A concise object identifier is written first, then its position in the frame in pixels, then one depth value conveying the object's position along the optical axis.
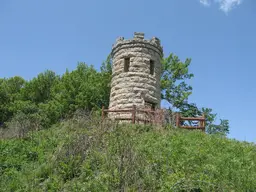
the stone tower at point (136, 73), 17.50
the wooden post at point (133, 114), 14.64
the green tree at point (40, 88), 33.16
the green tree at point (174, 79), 27.57
